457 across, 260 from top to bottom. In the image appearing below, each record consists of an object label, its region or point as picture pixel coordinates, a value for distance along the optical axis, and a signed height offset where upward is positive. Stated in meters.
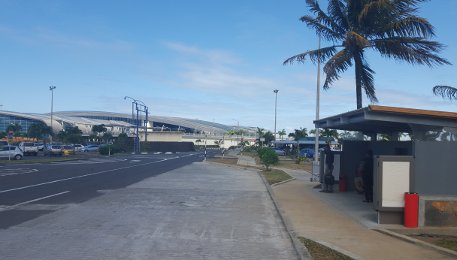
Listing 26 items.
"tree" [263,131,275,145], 108.56 +1.94
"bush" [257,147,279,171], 35.28 -0.64
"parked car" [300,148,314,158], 66.09 -0.49
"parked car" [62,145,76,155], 63.71 -1.06
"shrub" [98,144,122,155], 69.19 -0.97
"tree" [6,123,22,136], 106.77 +2.20
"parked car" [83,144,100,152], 85.82 -0.99
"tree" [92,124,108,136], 119.44 +2.89
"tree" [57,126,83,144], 101.19 +0.96
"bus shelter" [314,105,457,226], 12.43 -0.46
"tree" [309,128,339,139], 78.14 +2.41
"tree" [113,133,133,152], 86.95 -0.03
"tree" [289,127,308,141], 77.94 +2.24
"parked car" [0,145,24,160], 50.84 -1.20
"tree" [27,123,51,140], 103.12 +1.80
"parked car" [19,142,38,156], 64.06 -1.07
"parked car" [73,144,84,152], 84.38 -1.02
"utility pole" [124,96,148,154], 81.59 -0.10
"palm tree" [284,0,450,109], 22.50 +5.05
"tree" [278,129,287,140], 128.12 +3.60
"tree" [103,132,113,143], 118.77 +1.20
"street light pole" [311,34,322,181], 31.59 +2.94
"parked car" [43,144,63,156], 61.94 -1.07
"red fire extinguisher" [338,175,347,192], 21.64 -1.34
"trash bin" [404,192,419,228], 12.30 -1.30
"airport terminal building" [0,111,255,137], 128.50 +5.67
